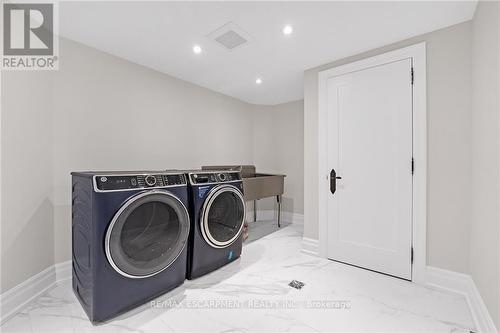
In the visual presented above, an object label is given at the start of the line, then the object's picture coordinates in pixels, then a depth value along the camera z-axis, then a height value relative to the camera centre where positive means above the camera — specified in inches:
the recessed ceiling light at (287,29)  70.4 +43.3
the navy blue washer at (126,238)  55.0 -19.7
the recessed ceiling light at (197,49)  83.5 +43.8
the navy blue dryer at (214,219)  76.6 -19.7
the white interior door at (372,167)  78.0 -0.2
